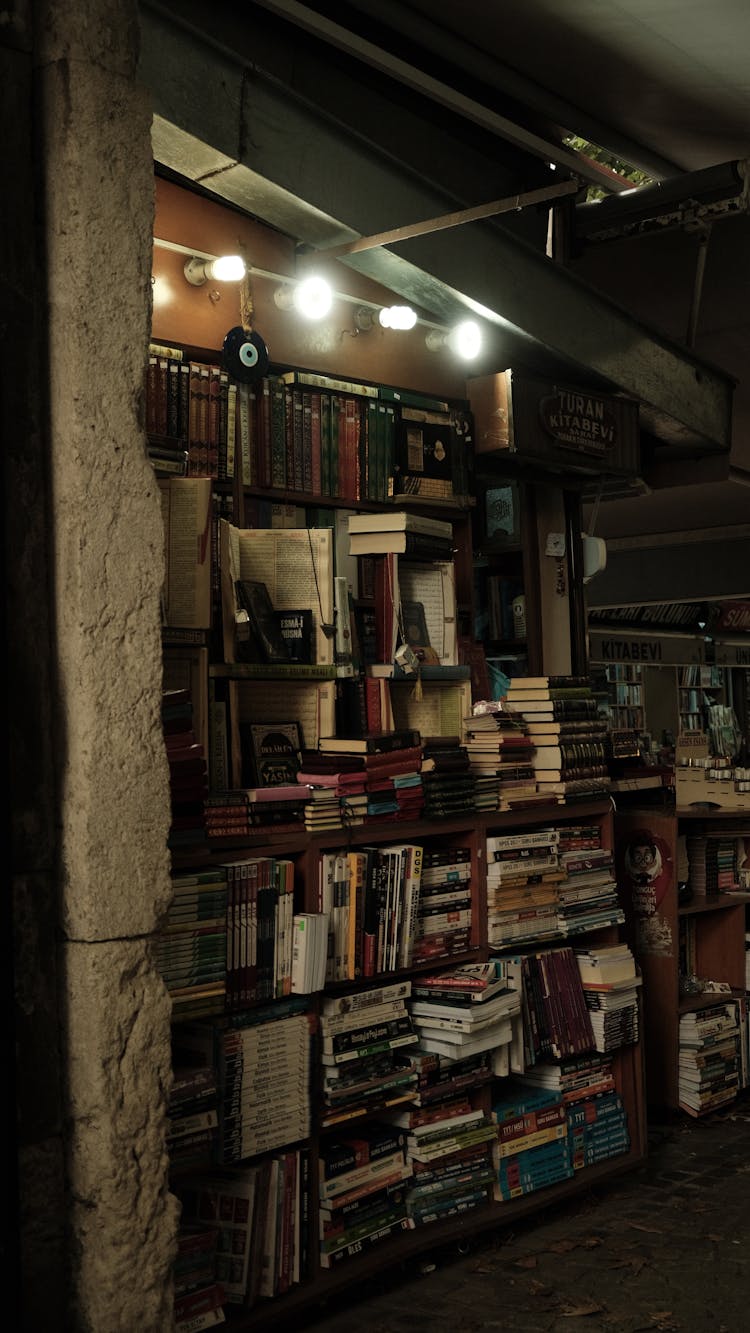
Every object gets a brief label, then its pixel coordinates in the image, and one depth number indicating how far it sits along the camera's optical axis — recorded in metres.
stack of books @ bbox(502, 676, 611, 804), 4.64
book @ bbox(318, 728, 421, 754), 3.95
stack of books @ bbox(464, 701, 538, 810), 4.47
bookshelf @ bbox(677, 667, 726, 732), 16.03
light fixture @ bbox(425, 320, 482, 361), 5.11
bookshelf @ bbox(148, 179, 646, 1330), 3.33
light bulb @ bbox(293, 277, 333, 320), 4.52
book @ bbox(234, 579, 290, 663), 4.05
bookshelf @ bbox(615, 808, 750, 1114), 5.24
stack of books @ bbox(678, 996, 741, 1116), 5.28
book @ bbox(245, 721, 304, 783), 3.87
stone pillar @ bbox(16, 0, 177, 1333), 2.45
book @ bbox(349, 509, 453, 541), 4.44
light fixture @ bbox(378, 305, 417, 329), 4.81
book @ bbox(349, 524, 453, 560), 4.46
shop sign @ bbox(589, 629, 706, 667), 14.62
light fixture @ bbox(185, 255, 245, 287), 4.20
